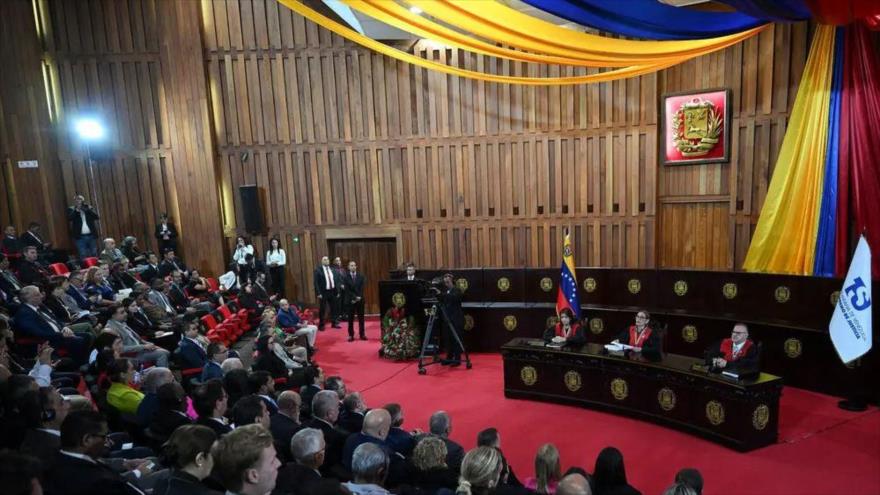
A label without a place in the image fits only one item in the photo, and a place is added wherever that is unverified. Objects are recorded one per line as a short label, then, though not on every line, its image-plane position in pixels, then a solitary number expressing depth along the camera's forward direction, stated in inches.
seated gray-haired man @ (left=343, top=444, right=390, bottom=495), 95.4
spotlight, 411.2
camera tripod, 294.2
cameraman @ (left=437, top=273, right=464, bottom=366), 297.7
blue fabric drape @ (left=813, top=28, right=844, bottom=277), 257.1
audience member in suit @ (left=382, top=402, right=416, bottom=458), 134.9
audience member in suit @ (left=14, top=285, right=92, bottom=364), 206.5
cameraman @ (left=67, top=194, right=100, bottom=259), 394.0
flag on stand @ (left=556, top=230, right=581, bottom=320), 270.5
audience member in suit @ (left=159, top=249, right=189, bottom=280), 373.3
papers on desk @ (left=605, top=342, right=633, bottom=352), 229.6
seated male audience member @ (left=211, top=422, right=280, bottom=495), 72.0
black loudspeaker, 427.5
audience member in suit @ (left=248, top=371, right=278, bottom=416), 164.7
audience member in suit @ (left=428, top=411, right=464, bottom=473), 132.3
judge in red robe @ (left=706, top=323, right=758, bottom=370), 193.6
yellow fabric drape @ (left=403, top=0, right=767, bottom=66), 203.2
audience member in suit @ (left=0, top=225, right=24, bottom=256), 332.5
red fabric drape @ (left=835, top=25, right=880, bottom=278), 245.6
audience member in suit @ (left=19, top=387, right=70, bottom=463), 107.3
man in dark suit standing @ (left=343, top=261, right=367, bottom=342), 366.9
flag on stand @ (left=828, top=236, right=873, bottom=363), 195.8
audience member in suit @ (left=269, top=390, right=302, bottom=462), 127.0
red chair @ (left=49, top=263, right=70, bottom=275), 335.0
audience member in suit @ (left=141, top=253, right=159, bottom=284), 364.8
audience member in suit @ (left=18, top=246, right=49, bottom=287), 284.8
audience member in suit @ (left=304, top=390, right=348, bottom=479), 130.3
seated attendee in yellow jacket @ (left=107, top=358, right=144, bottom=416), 149.7
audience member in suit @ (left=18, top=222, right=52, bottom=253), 345.1
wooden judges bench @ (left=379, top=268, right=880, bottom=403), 239.1
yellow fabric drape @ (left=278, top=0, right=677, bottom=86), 288.4
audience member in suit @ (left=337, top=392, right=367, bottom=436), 142.1
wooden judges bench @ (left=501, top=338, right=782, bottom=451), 188.5
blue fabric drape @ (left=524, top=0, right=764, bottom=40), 214.5
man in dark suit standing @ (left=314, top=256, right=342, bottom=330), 391.9
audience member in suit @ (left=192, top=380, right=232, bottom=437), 122.8
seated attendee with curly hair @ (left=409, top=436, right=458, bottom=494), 105.3
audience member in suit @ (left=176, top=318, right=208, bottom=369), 214.7
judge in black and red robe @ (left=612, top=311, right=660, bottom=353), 219.6
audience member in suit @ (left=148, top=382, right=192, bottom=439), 129.0
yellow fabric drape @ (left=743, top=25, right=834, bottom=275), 264.4
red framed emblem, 345.7
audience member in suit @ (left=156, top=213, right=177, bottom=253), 424.2
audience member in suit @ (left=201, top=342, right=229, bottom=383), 189.2
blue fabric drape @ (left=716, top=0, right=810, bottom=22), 200.8
